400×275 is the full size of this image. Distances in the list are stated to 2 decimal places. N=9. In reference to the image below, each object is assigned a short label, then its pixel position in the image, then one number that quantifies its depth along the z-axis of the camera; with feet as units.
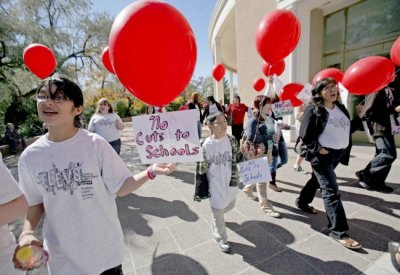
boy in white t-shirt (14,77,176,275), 4.09
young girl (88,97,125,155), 13.29
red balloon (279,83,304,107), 13.75
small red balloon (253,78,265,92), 24.06
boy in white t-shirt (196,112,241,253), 8.02
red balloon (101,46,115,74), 10.95
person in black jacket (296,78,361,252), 8.07
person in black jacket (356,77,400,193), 11.68
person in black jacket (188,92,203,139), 18.93
